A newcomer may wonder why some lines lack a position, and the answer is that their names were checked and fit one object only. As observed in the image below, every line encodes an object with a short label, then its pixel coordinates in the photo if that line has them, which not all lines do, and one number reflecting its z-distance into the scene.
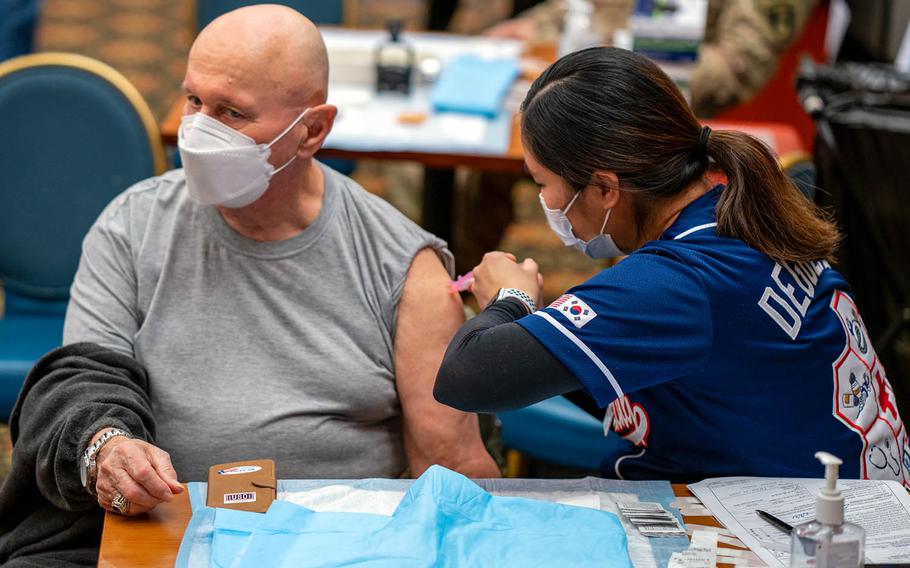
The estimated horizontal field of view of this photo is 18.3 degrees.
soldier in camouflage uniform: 5.22
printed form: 3.02
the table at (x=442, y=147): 4.30
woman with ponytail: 3.09
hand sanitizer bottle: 2.85
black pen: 3.05
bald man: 3.34
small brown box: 3.04
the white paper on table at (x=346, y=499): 3.08
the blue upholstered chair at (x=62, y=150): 4.00
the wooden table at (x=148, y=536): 2.98
